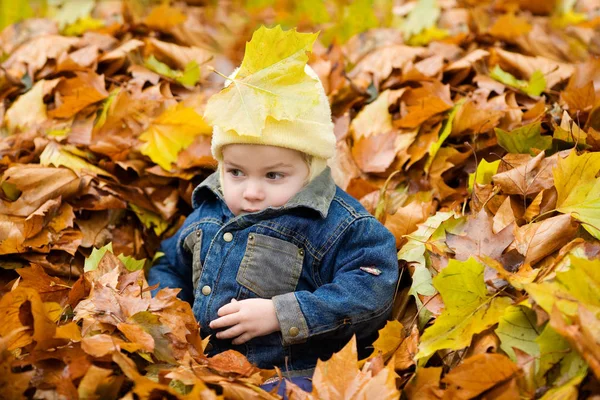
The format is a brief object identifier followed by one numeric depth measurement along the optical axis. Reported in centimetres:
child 198
